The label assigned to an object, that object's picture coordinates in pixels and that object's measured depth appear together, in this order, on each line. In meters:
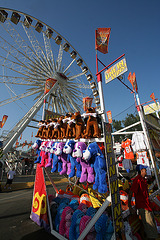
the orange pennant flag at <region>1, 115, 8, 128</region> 20.26
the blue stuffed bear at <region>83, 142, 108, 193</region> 1.99
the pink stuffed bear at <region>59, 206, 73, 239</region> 2.69
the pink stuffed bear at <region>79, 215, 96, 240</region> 2.19
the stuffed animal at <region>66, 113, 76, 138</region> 2.83
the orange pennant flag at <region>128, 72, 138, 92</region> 4.19
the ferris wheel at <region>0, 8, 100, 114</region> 9.69
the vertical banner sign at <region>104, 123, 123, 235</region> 1.81
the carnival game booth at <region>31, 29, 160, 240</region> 1.99
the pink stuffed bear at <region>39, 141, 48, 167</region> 3.48
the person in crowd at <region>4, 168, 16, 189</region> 8.11
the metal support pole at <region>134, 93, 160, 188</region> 2.57
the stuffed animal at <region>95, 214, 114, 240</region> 2.02
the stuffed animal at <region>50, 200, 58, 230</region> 3.24
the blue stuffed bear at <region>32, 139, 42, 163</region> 3.88
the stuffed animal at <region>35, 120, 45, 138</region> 4.14
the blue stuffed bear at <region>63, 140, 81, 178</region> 2.51
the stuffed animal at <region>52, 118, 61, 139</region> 3.24
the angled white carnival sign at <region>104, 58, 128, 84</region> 2.38
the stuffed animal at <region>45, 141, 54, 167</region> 3.21
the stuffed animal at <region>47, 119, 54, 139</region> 3.60
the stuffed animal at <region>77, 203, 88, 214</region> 2.84
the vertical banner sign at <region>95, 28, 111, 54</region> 3.00
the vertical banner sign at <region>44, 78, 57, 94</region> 8.40
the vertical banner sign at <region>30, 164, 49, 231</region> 3.29
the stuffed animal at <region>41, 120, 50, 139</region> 3.75
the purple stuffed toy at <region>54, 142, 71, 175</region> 2.74
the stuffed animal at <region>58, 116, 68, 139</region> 3.11
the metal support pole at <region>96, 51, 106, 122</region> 2.46
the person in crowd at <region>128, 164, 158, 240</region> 2.22
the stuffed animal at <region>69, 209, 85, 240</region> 2.42
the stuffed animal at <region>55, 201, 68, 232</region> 3.01
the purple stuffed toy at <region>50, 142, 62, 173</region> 2.96
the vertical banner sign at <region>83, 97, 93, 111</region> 5.10
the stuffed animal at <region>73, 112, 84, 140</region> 2.61
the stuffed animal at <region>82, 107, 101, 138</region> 2.35
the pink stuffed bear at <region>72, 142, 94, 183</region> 2.25
